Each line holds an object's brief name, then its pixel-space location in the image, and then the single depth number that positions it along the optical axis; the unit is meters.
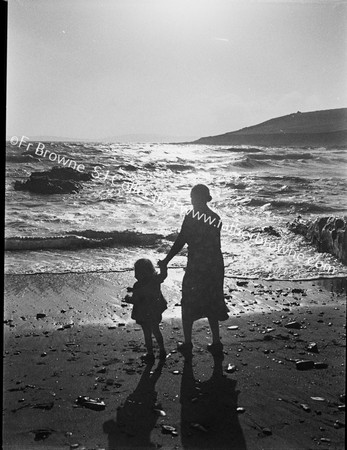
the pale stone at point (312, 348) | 3.39
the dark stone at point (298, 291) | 4.86
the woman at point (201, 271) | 3.29
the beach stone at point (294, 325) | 3.87
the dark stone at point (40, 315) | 4.09
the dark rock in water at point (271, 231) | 7.13
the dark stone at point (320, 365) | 3.14
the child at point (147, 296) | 3.18
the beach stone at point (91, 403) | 2.66
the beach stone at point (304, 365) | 3.11
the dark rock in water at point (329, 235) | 5.97
